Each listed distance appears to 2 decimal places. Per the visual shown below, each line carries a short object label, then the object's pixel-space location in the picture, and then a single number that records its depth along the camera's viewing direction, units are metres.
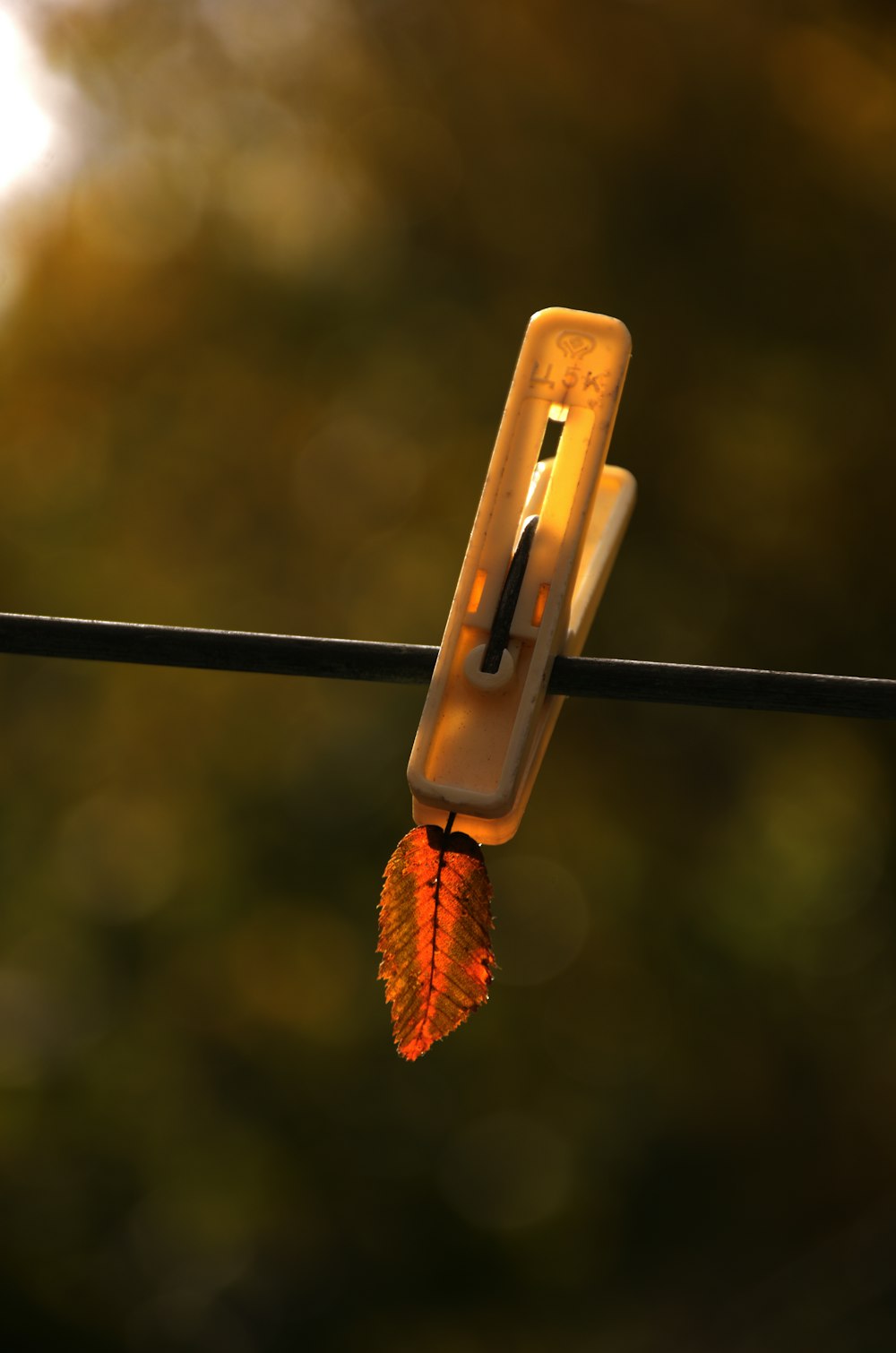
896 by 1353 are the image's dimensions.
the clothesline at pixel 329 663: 0.82
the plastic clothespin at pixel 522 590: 0.84
